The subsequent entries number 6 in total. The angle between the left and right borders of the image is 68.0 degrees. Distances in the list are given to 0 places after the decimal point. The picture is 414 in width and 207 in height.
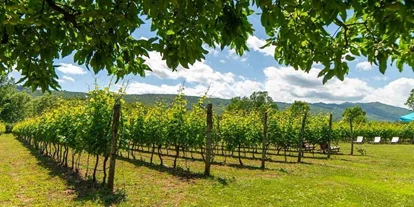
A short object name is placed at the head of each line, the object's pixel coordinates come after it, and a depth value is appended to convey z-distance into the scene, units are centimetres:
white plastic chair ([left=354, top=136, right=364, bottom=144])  4498
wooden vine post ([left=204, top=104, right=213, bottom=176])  1370
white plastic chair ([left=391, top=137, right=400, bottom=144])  4869
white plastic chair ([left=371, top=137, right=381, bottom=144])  4753
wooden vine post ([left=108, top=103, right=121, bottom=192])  1044
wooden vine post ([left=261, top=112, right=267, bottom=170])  1605
